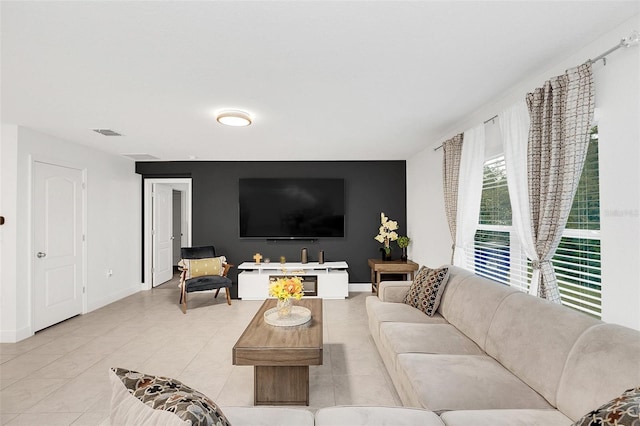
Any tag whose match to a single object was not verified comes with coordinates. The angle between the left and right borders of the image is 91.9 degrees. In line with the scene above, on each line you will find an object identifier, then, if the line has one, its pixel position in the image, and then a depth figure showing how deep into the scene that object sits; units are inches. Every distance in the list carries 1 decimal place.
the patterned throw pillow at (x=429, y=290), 121.2
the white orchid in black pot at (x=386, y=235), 216.9
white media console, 209.8
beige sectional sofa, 55.8
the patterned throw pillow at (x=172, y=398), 32.9
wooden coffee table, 86.9
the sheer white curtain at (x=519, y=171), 93.5
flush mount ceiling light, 121.7
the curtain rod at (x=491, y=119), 112.3
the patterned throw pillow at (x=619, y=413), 35.1
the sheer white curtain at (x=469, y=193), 127.9
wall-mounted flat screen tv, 226.8
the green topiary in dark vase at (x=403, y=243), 217.8
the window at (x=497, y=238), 114.6
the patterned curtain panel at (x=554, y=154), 75.7
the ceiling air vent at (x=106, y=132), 150.0
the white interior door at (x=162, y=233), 244.8
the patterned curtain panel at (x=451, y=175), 140.9
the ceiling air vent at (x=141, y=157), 208.5
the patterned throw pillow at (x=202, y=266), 201.0
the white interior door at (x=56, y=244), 153.3
